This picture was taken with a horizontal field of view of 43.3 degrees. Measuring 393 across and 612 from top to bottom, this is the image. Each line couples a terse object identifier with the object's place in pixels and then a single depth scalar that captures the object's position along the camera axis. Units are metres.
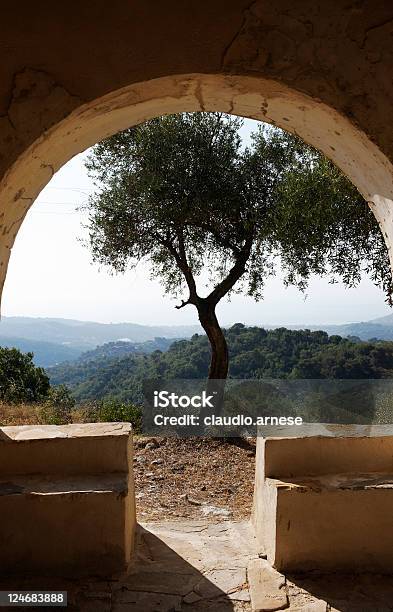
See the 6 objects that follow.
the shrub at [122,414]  8.84
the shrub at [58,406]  8.22
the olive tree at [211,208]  7.77
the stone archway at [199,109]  2.35
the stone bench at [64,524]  2.70
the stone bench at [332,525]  2.80
